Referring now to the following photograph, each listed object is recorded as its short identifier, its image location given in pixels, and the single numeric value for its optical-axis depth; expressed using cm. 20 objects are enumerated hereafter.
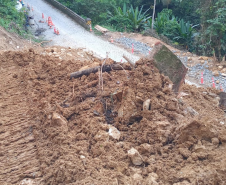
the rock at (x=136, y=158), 288
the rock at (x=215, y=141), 284
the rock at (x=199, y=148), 275
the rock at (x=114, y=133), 332
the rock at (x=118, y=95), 394
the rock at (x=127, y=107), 361
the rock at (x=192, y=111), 377
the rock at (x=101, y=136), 323
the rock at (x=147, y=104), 357
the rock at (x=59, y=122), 355
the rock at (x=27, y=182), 281
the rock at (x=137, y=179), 256
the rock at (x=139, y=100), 367
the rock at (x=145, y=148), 297
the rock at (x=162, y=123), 331
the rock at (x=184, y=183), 240
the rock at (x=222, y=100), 510
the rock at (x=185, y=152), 279
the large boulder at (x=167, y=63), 425
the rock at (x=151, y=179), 253
